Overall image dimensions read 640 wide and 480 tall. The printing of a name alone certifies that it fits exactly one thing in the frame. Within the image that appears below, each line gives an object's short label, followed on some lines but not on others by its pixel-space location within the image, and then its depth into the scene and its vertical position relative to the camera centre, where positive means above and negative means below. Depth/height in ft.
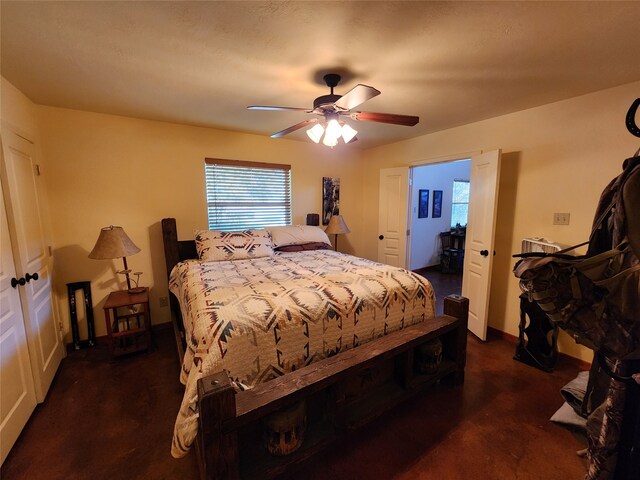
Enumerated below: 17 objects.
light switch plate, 7.84 -0.46
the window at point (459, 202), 19.22 +0.07
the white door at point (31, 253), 5.88 -1.15
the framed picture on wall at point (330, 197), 13.53 +0.35
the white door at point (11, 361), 5.04 -3.12
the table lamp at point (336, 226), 12.71 -1.08
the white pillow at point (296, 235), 10.76 -1.28
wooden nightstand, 8.00 -3.74
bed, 3.99 -2.81
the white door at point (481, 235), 8.75 -1.13
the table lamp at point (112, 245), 7.93 -1.20
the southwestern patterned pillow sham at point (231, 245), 9.17 -1.44
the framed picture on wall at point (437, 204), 18.03 -0.05
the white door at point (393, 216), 12.62 -0.59
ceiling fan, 5.62 +2.06
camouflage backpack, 3.09 -1.03
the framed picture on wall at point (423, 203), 17.20 +0.02
